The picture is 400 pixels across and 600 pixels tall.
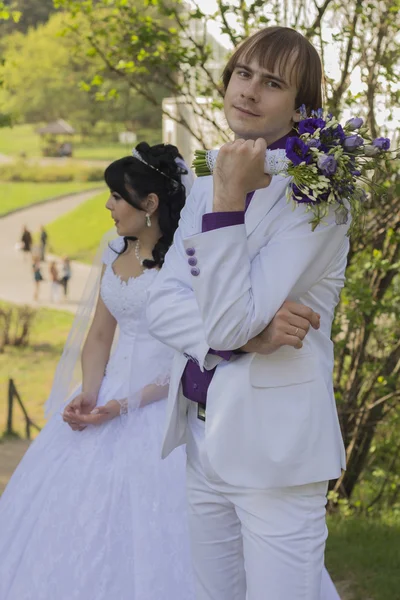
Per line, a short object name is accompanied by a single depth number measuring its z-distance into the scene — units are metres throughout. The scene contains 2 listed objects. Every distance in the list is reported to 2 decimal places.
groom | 1.86
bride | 2.92
